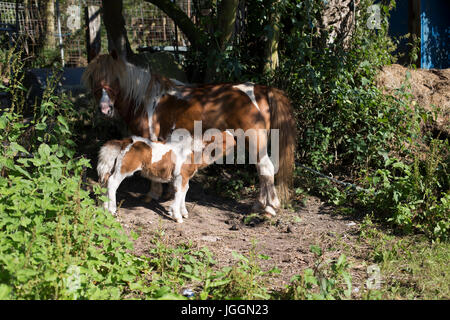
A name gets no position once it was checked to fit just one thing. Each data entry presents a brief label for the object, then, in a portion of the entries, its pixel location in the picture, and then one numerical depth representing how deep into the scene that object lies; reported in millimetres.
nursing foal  4863
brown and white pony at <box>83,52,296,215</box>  5246
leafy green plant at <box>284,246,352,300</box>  3122
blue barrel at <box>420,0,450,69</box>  10398
